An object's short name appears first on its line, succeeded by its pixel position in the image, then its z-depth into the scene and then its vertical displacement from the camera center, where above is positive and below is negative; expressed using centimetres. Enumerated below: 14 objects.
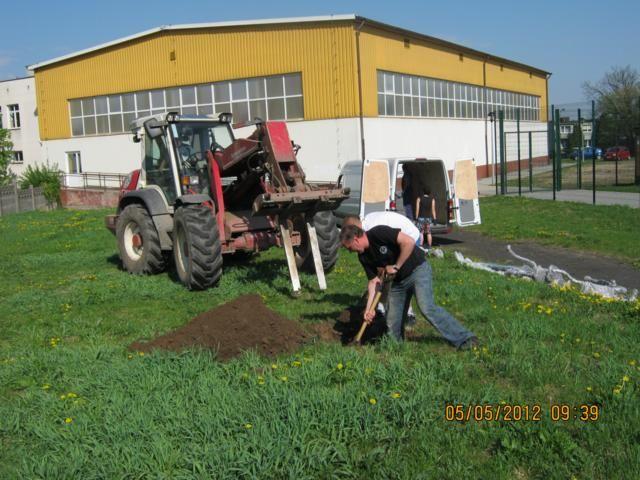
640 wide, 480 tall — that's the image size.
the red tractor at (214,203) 906 -37
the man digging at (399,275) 610 -101
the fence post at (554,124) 2264 +122
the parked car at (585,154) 2395 +21
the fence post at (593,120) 2154 +123
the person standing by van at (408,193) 1383 -53
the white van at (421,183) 1390 -44
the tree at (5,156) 4009 +202
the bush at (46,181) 3456 +30
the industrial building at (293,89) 2795 +417
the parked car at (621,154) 3654 +18
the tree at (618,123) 2427 +127
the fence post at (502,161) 2412 +7
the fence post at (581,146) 2199 +44
